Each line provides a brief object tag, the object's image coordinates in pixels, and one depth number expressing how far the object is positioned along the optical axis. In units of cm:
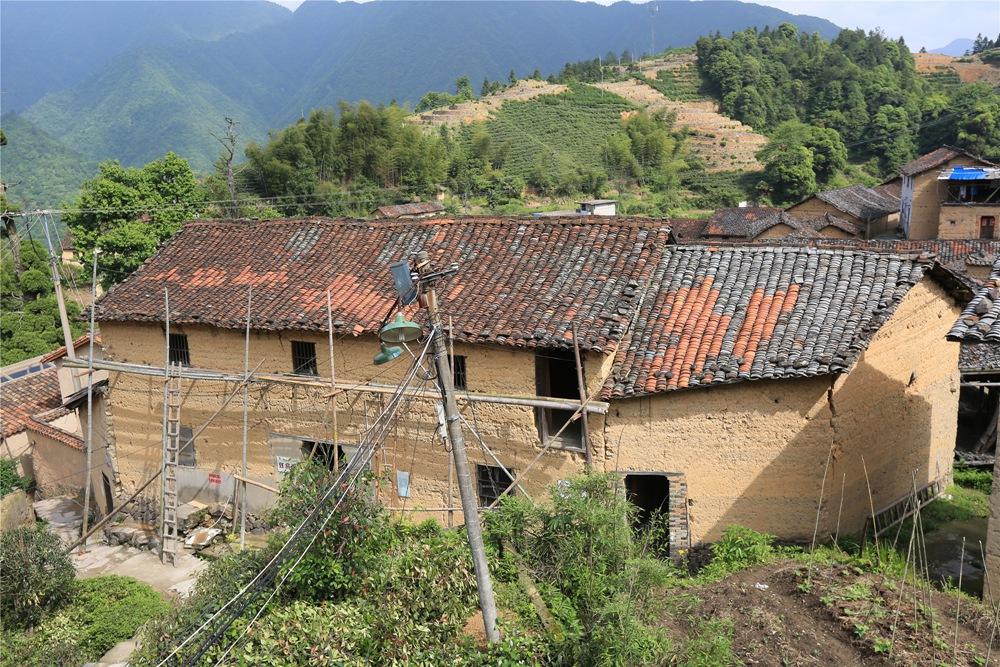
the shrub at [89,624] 1039
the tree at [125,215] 3494
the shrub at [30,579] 1197
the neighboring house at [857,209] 4684
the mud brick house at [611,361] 1125
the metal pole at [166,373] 1347
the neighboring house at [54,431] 1764
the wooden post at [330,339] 1212
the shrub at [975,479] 1434
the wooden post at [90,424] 1384
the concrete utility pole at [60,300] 1578
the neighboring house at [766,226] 4075
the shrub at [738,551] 1056
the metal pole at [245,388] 1249
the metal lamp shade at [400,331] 602
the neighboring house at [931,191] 4106
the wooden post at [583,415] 1123
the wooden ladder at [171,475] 1366
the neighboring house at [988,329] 802
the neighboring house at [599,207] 4562
